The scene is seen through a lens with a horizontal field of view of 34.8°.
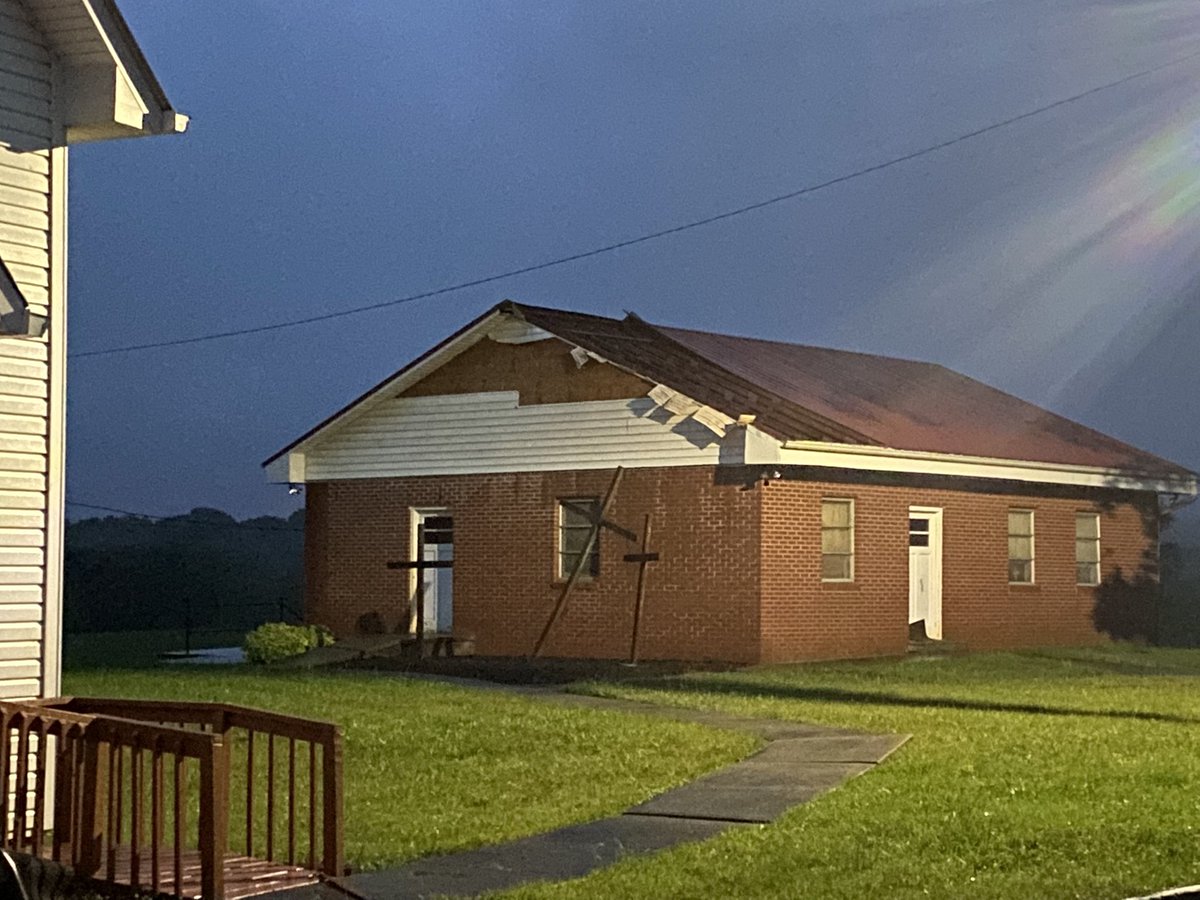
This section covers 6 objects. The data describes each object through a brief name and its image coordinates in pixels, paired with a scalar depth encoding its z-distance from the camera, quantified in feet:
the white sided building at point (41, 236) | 38.75
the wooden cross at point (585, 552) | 93.56
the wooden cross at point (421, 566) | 100.55
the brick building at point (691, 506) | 89.81
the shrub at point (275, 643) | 95.91
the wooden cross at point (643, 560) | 91.66
